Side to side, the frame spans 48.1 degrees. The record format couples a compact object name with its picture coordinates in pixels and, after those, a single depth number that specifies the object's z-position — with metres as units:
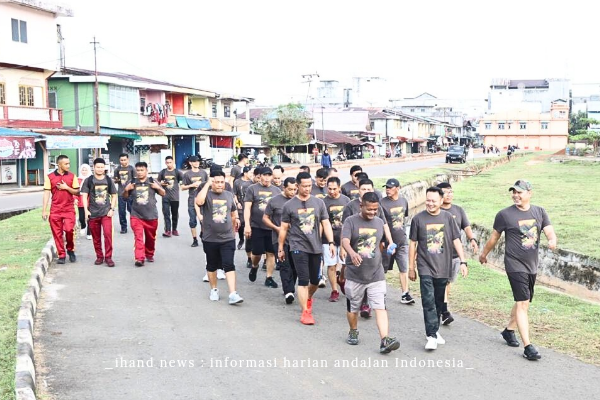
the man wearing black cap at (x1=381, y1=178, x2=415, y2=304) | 9.48
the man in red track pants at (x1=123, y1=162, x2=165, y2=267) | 11.74
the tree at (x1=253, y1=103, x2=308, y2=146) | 59.94
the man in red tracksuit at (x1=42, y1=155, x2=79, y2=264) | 11.54
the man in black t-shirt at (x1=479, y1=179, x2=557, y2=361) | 7.41
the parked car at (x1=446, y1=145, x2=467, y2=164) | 59.09
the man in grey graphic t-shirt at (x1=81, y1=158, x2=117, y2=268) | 11.65
